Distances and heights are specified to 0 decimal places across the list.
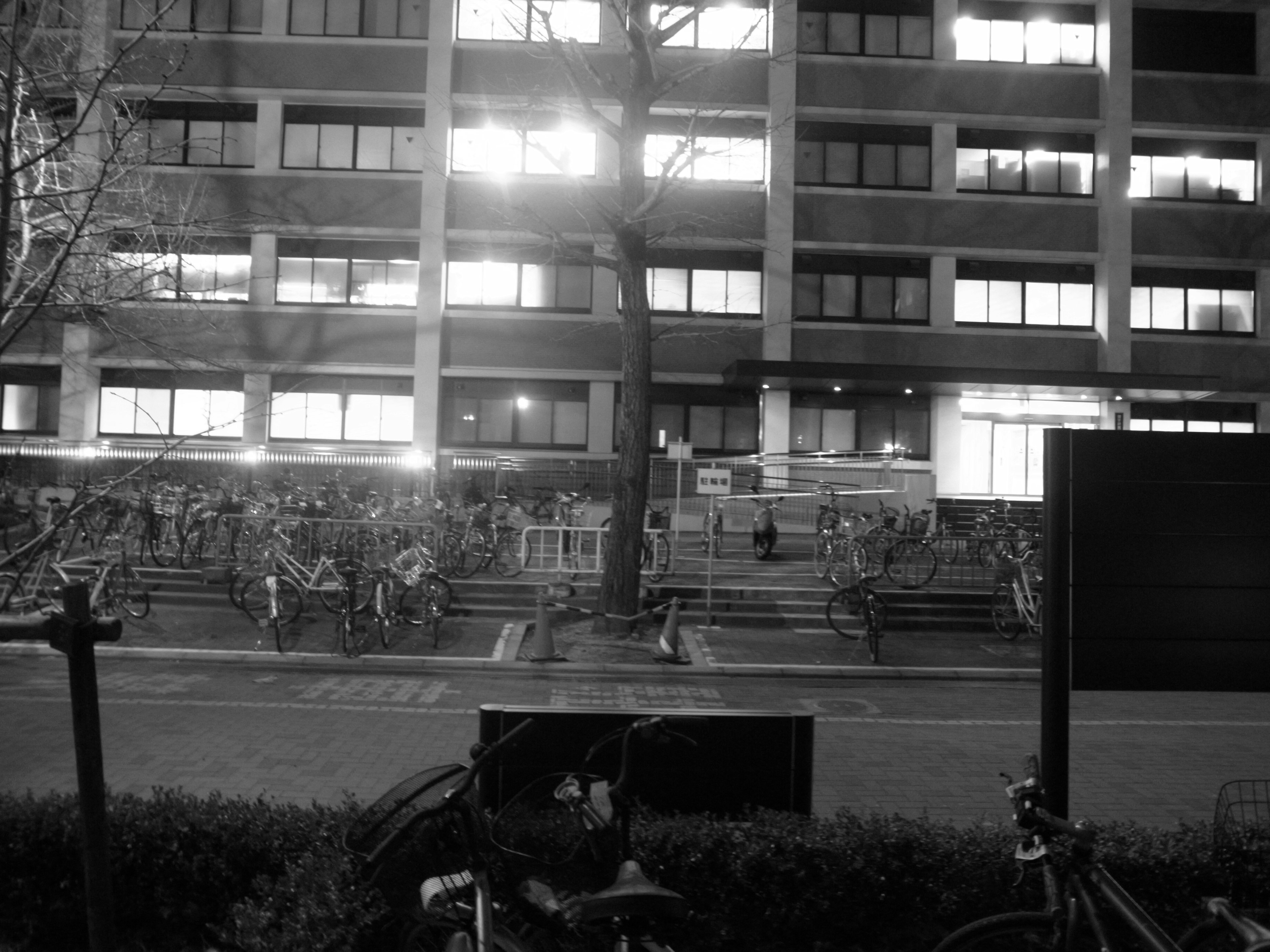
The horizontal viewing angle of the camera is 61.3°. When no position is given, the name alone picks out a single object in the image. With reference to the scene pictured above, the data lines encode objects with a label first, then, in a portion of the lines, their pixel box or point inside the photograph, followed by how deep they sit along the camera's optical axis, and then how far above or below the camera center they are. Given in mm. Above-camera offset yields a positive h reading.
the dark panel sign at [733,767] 4836 -1141
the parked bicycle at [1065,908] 3096 -1136
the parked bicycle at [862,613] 14344 -1327
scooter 20922 -303
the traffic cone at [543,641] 13695 -1667
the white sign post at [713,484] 17188 +508
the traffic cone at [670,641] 13758 -1638
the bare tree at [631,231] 14938 +4054
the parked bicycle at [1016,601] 15852 -1180
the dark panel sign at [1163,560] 4582 -146
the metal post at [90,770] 2869 -767
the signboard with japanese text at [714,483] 17219 +529
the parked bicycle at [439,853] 3109 -1027
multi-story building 28266 +7430
